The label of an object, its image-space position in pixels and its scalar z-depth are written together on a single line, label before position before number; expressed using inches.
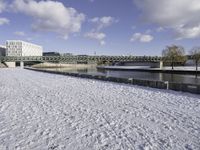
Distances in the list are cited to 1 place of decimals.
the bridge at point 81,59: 4016.1
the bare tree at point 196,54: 2264.3
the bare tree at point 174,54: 2398.8
